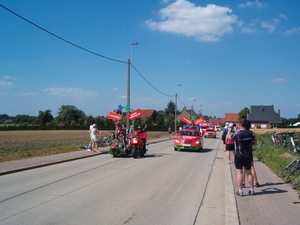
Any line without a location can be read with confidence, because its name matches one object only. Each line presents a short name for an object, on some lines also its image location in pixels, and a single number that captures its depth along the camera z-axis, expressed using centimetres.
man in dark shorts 648
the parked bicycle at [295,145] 1319
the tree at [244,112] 12331
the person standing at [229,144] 1067
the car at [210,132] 3966
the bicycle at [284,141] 1681
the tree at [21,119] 16512
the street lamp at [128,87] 2256
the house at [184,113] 12656
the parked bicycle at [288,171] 778
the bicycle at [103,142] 2267
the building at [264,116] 9988
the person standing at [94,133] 1738
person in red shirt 1576
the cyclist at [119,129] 1536
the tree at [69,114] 13225
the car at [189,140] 1881
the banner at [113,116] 1761
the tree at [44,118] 14008
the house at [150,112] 11124
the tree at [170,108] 14350
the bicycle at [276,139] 1880
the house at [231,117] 14158
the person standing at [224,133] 1409
